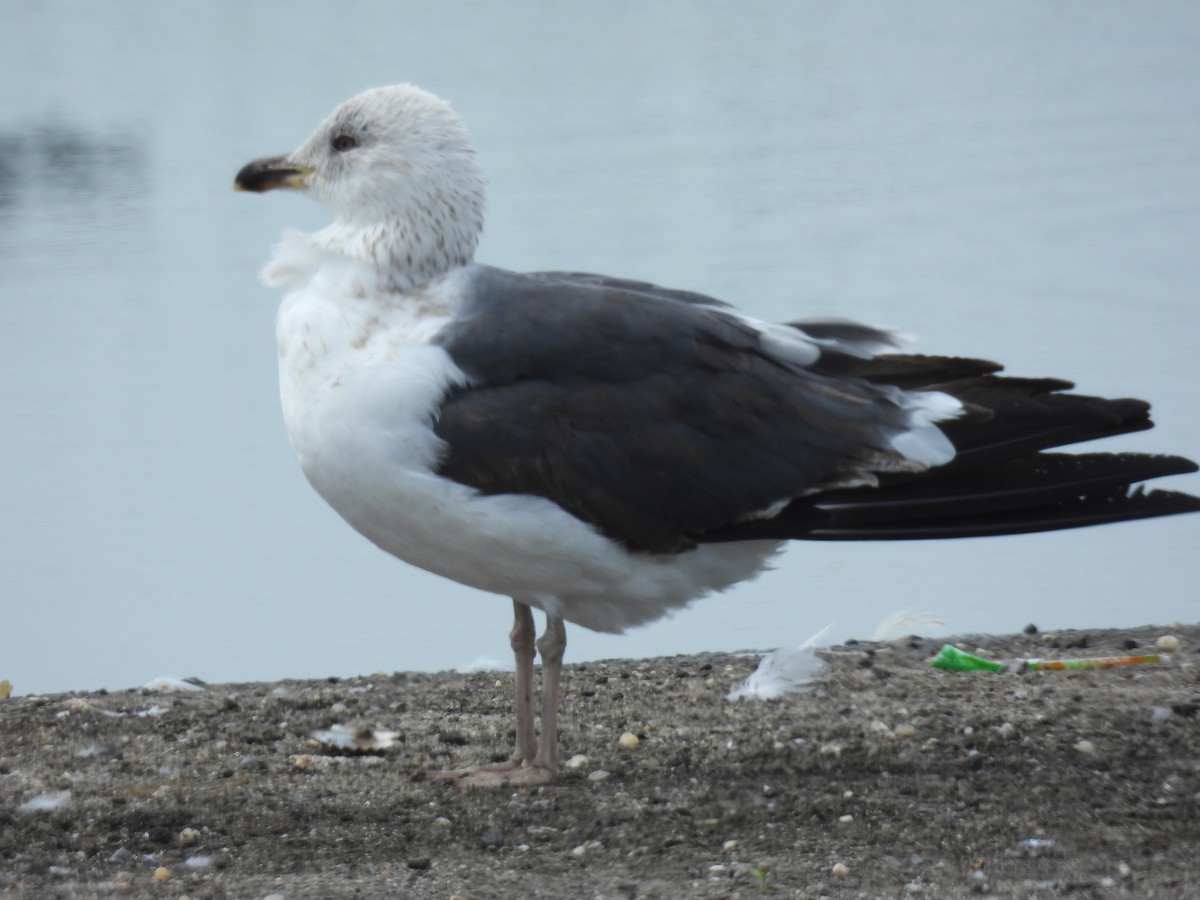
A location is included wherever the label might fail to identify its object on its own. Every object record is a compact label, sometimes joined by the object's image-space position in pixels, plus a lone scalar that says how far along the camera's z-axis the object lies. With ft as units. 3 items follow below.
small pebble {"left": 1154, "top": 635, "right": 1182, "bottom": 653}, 27.22
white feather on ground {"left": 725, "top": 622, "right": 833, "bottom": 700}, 25.39
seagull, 20.85
